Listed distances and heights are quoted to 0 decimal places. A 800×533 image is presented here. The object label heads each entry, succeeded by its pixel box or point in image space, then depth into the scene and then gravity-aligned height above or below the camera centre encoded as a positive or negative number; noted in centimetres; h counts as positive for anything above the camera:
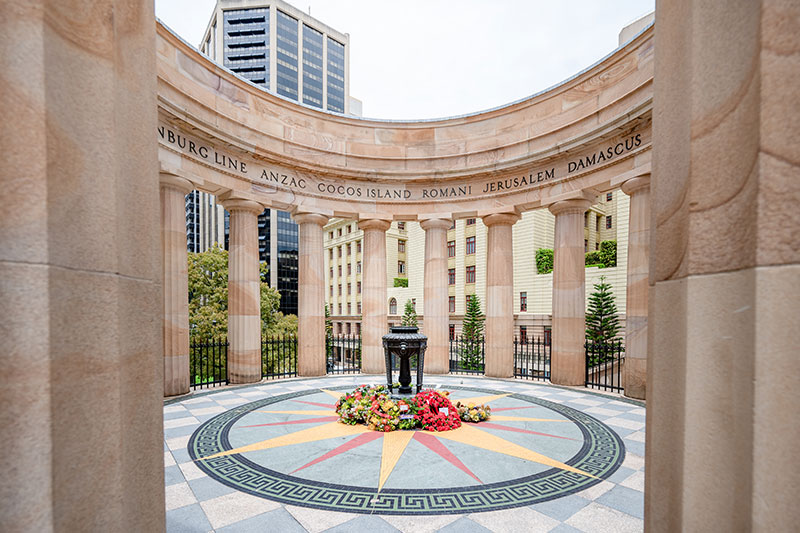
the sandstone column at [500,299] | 1562 -177
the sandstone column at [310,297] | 1565 -170
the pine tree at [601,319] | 2703 -455
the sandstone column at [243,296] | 1391 -149
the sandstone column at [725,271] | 150 -5
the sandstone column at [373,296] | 1655 -175
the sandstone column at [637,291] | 1148 -102
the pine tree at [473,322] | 3148 -598
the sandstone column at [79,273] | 157 -8
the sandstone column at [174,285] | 1170 -90
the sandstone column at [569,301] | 1373 -163
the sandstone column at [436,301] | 1659 -195
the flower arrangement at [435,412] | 804 -356
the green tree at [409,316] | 3904 -649
